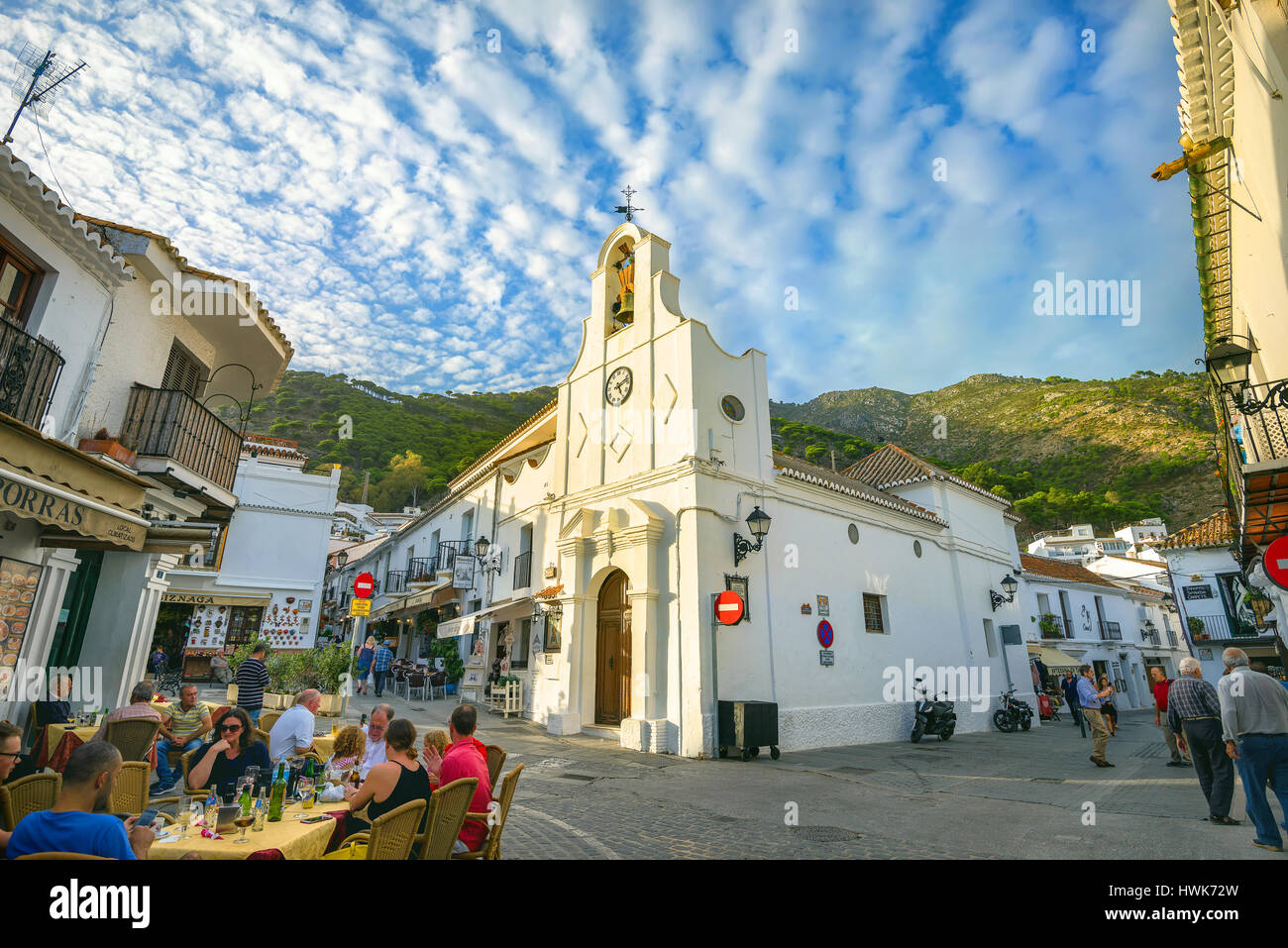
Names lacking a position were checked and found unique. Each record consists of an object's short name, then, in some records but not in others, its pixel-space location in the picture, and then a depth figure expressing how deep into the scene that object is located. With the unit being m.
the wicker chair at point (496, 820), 4.26
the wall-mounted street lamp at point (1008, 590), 20.30
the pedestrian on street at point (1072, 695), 17.08
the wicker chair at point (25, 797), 3.76
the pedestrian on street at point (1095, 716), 10.80
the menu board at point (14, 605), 7.68
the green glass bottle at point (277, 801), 3.96
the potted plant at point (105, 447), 8.80
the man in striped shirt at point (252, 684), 9.57
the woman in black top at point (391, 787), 4.04
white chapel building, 12.33
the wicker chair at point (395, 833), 3.37
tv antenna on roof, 9.09
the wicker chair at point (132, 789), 4.66
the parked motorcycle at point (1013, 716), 18.64
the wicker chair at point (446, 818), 3.74
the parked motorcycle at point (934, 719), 15.16
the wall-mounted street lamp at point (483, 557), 19.27
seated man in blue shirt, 2.62
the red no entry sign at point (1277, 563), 6.05
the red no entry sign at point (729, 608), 11.60
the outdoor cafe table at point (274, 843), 3.27
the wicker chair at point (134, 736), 6.45
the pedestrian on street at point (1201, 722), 6.34
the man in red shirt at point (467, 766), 4.27
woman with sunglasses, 4.95
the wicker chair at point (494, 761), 5.70
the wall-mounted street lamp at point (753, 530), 12.49
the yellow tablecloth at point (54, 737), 6.41
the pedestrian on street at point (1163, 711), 10.98
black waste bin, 11.12
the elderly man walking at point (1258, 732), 5.30
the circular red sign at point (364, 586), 11.66
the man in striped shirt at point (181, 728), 7.23
